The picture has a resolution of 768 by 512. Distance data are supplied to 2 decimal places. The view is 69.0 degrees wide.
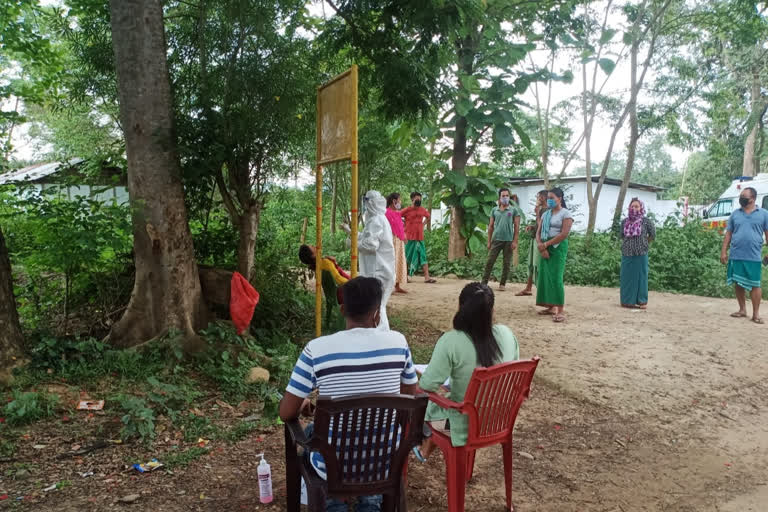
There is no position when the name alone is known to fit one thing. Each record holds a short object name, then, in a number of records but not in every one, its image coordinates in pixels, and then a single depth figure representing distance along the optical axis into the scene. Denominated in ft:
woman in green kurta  9.30
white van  50.20
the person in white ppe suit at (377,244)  18.53
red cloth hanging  17.07
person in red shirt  35.29
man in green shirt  30.63
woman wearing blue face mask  23.52
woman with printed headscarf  26.73
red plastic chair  8.73
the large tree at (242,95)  17.57
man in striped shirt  7.42
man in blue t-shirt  23.82
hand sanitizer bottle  9.66
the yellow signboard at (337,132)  14.78
